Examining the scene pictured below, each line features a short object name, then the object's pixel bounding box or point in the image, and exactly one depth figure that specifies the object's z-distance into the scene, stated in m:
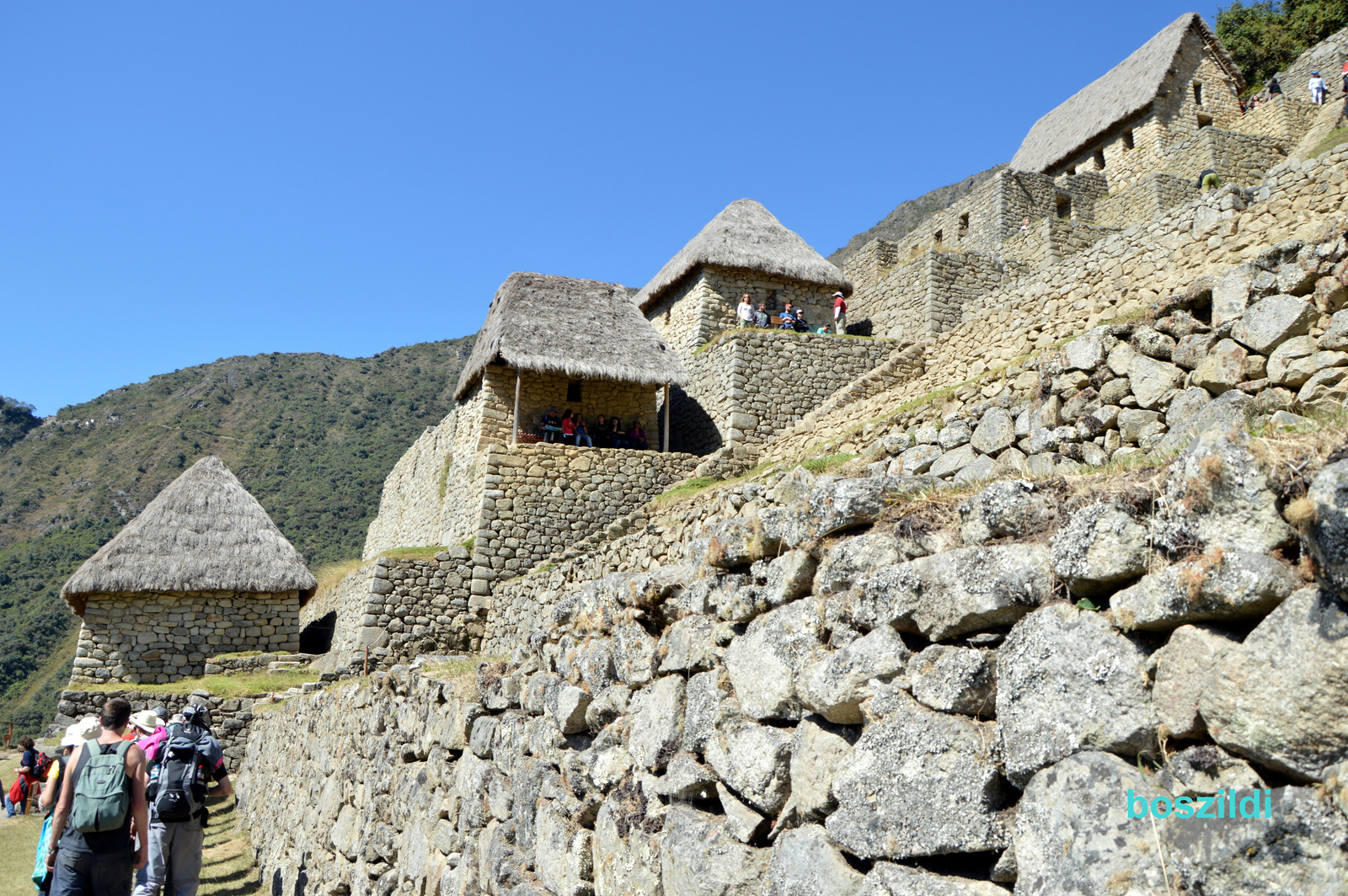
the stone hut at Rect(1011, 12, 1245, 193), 22.88
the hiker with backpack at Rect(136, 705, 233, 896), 5.98
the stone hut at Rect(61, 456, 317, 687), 16.53
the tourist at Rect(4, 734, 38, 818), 12.45
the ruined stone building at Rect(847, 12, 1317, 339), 18.00
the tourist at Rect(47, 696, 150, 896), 4.73
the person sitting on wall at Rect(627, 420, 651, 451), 16.05
